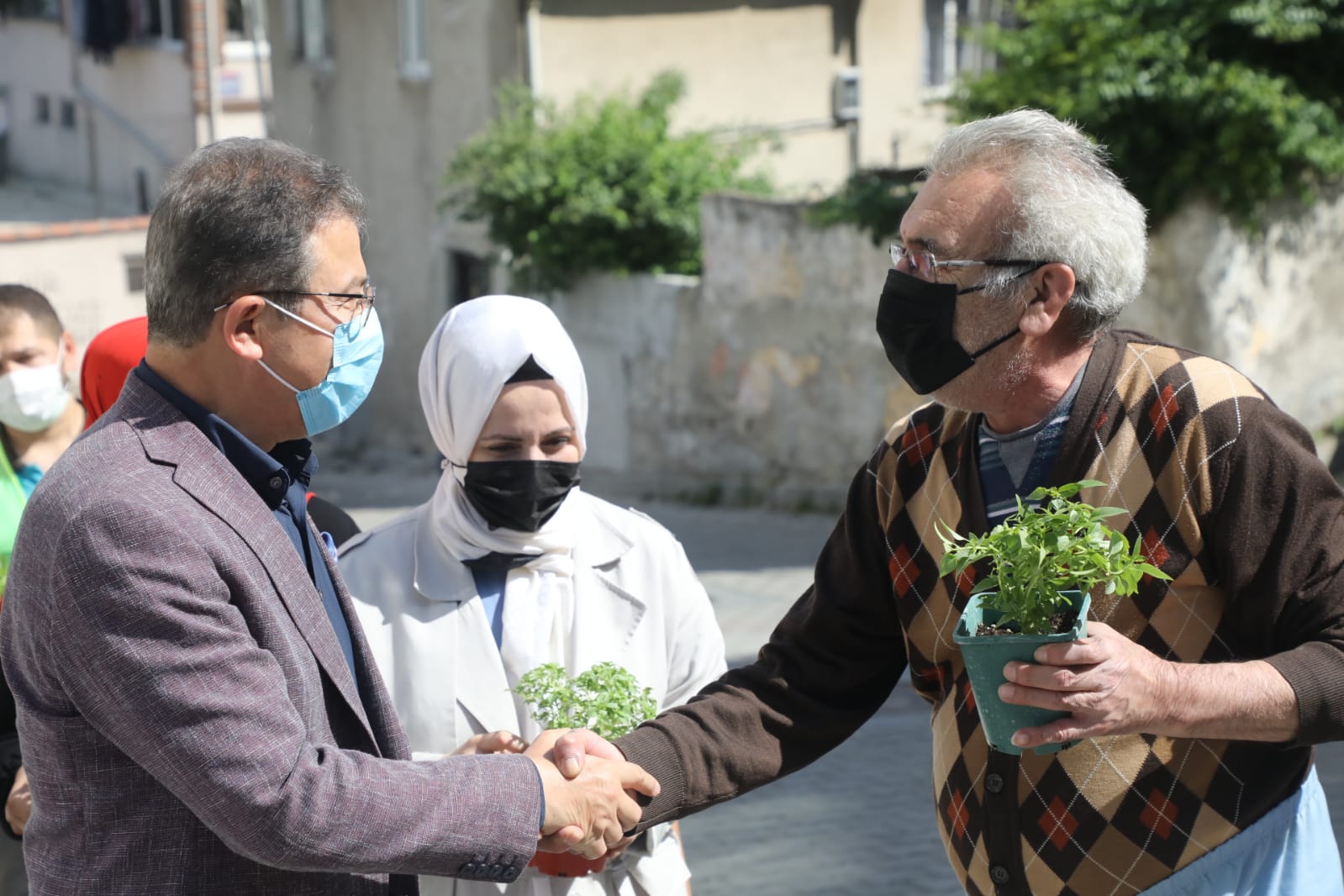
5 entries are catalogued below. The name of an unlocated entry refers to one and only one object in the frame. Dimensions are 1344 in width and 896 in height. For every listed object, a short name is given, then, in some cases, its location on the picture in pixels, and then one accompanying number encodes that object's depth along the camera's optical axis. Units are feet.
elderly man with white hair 8.04
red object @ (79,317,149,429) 12.75
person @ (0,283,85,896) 15.34
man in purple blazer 7.16
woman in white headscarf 10.59
